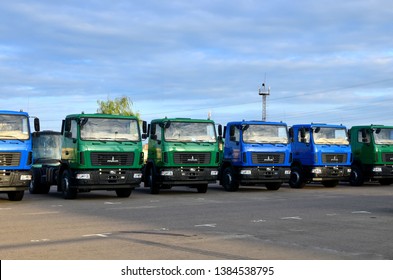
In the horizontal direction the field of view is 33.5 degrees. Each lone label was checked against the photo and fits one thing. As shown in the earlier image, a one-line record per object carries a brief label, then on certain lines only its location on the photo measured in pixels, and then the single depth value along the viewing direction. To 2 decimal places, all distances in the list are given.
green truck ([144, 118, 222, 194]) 22.83
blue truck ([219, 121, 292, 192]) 24.38
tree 79.50
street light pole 84.57
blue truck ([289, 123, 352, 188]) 26.48
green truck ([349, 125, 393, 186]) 28.19
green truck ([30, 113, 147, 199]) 20.59
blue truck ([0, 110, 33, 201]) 19.69
